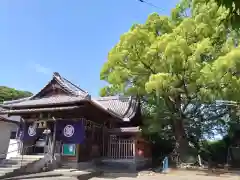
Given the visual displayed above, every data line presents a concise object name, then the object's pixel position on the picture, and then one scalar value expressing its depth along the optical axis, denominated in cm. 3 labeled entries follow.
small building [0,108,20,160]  1184
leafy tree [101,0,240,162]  1040
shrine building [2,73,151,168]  1057
